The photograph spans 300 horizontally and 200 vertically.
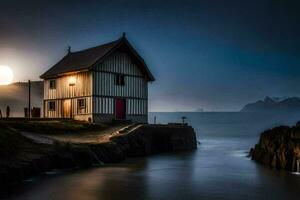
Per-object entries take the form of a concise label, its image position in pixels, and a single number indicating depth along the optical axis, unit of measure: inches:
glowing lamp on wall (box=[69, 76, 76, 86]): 1739.7
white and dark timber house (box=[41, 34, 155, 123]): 1653.5
